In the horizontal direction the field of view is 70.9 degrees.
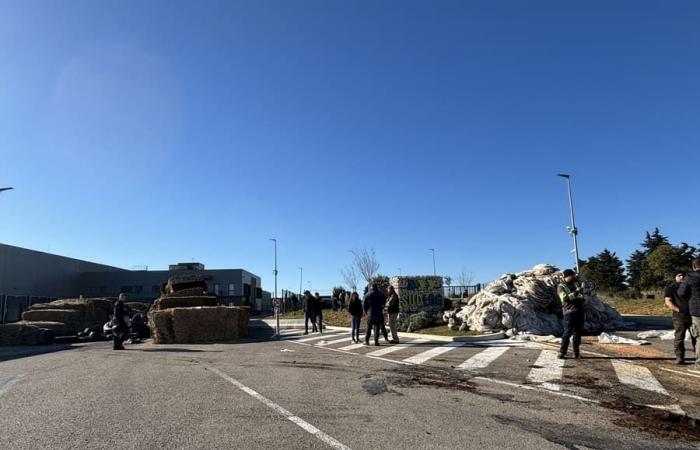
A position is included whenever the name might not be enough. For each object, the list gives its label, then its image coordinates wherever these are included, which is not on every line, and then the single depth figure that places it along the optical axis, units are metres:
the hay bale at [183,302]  24.08
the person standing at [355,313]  16.58
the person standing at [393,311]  15.67
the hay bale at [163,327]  19.14
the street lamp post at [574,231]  30.35
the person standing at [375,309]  15.08
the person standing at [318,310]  21.96
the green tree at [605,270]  72.55
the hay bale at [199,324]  19.27
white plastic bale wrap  17.44
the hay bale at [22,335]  19.39
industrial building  52.50
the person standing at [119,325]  16.20
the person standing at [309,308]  21.59
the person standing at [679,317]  9.79
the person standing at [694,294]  9.24
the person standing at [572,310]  10.70
